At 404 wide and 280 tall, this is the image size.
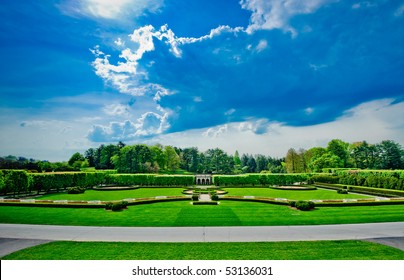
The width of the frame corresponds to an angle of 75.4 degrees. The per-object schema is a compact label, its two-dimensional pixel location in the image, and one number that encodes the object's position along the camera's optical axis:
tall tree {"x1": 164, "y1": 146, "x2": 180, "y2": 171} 97.94
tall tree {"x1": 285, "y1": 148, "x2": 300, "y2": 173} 84.88
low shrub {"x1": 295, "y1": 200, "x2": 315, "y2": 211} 23.22
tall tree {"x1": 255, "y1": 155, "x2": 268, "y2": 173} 118.26
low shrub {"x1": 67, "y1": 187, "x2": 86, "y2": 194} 39.28
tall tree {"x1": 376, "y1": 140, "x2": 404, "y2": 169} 81.50
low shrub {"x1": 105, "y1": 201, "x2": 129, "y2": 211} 23.37
